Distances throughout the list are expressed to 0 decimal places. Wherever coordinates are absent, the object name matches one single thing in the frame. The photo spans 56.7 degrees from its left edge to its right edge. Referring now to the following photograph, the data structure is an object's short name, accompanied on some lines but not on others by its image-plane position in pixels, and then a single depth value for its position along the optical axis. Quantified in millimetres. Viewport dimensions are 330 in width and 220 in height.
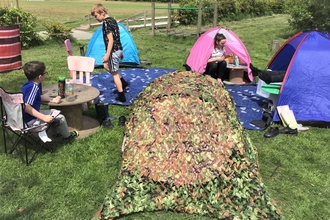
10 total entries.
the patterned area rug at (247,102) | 5992
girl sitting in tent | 7637
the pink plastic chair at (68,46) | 6313
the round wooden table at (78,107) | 4754
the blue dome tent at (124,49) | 9109
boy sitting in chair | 3920
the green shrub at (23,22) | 11328
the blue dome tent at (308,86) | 5660
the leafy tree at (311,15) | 13680
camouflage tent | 3303
